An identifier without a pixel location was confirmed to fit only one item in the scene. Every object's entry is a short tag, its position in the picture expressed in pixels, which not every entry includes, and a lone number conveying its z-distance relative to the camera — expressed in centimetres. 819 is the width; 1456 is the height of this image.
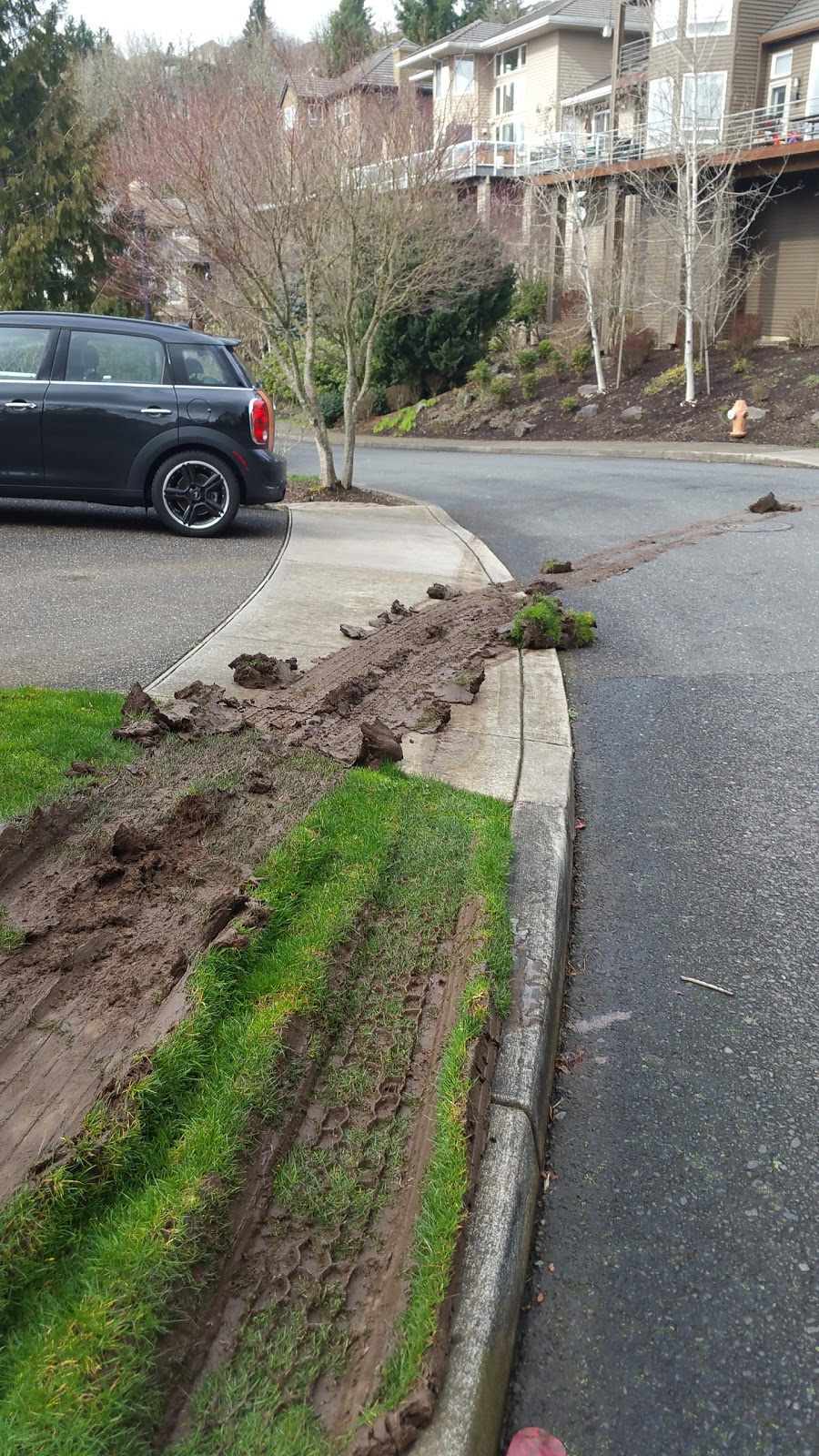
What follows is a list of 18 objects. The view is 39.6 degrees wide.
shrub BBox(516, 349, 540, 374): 3181
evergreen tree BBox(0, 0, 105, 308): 2617
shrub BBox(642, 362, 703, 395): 2803
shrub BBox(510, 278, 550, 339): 3444
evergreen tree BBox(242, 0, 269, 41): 7326
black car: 1023
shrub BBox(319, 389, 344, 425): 3100
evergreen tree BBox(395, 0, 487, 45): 6210
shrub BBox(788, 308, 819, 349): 2755
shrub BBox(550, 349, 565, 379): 3148
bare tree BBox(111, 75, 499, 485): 1245
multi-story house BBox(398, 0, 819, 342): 2920
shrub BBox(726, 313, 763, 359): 2862
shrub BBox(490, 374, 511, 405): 2995
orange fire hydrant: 2233
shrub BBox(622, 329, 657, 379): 3023
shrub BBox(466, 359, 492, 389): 3089
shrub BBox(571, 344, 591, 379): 3027
